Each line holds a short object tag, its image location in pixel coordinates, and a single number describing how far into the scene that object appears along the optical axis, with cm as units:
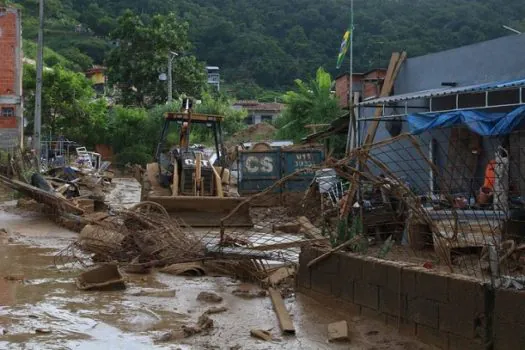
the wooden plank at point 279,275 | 999
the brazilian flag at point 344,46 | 2848
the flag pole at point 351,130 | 1870
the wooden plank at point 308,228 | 1250
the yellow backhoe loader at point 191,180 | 1577
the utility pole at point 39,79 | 2654
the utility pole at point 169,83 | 4562
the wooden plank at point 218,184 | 1713
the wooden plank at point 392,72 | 2071
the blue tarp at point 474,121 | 1358
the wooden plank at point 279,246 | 1054
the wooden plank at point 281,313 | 762
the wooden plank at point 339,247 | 866
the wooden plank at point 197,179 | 1693
